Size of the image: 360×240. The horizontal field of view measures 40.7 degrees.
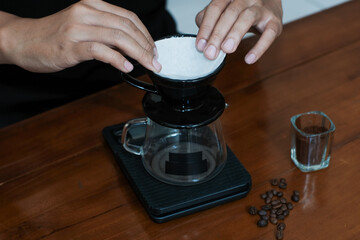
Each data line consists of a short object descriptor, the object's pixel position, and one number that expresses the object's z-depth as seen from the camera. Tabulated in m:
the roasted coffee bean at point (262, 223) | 0.92
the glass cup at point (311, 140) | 1.02
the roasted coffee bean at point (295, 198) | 0.97
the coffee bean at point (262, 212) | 0.94
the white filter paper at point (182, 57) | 0.92
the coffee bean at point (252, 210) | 0.95
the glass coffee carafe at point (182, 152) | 0.96
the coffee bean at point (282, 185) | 1.00
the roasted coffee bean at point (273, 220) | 0.92
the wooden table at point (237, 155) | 0.94
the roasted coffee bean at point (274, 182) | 1.01
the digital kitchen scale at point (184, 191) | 0.93
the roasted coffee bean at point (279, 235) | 0.89
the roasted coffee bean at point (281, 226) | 0.91
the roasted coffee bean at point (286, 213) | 0.94
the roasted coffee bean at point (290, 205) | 0.95
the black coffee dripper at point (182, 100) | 0.85
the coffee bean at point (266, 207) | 0.95
